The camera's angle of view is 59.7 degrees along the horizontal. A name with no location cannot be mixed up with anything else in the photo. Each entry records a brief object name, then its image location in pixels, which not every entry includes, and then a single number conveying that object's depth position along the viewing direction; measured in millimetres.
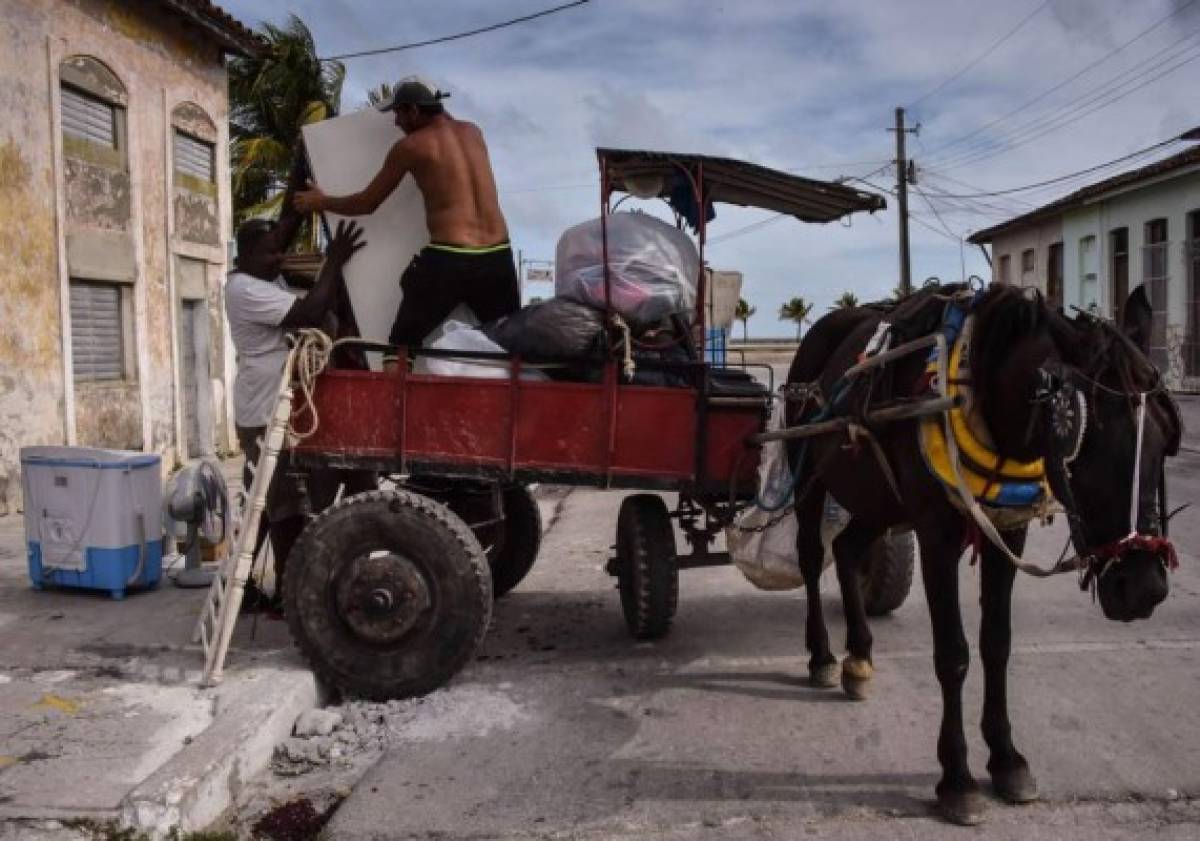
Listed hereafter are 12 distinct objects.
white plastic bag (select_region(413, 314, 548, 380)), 4809
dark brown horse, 2990
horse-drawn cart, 4473
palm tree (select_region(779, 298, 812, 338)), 85875
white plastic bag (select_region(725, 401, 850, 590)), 5051
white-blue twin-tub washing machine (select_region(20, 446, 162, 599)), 5801
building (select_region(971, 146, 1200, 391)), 21922
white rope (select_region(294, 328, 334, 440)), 4648
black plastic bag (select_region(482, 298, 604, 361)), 4820
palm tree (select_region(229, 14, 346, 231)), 19078
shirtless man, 4941
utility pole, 31547
